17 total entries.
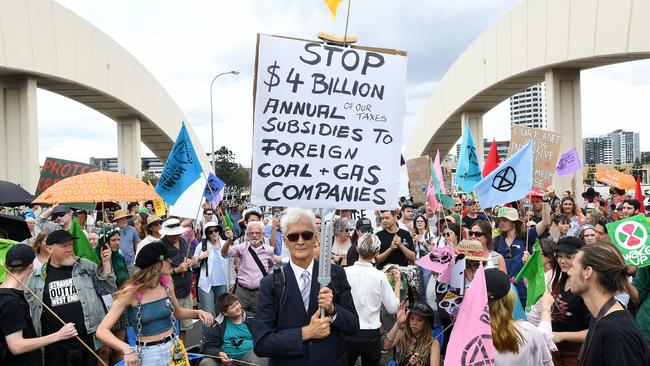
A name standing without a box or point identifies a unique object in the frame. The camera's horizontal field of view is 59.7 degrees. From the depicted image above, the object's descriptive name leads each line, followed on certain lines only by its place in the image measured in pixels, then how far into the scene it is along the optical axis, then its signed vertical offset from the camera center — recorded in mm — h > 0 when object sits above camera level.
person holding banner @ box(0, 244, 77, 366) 4180 -1056
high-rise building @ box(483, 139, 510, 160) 180125 +8093
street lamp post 32259 +3185
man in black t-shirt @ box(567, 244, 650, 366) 2834 -748
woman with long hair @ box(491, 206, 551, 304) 7031 -878
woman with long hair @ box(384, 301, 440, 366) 4551 -1381
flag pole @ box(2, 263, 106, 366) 4320 -1051
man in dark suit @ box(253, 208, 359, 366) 3215 -818
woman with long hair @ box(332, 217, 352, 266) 8250 -947
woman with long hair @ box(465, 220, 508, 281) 6004 -694
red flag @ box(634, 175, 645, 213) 11917 -486
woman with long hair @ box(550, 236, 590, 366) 4473 -1195
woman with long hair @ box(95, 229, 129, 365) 6533 -942
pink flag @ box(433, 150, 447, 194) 11380 +11
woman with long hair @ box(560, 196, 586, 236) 9523 -699
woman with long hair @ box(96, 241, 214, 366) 4211 -987
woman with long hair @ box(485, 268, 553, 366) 3578 -1039
